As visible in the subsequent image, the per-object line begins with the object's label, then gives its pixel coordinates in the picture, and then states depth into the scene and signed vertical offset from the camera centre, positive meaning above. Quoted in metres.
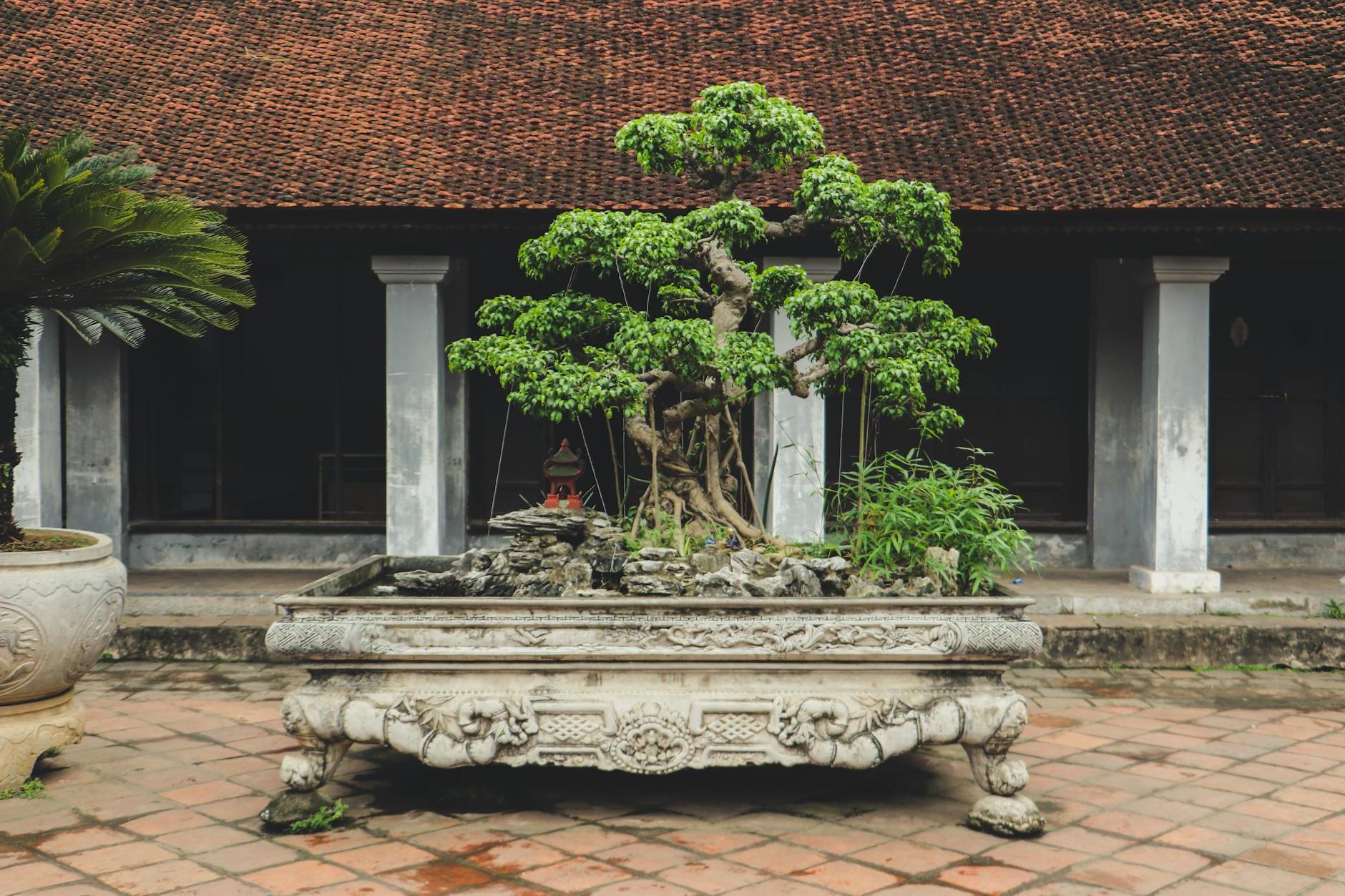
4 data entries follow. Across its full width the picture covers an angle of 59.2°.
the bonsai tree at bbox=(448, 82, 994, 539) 4.91 +0.55
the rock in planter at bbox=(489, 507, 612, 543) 5.22 -0.38
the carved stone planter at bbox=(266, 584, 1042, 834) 3.99 -0.83
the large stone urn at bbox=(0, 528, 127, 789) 4.34 -0.75
